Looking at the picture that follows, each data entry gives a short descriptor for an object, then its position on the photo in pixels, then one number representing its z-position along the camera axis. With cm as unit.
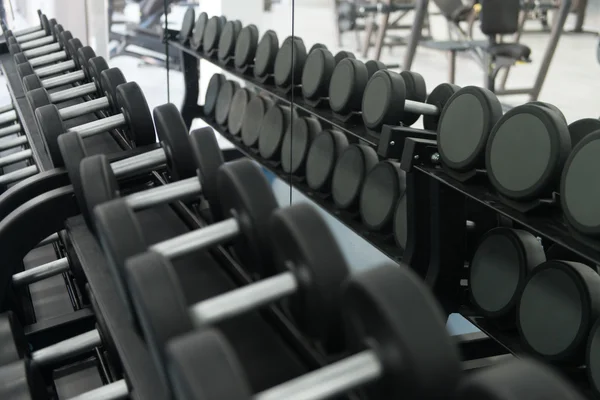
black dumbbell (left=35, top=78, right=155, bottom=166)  108
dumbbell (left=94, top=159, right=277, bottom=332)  64
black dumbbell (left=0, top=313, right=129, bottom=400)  80
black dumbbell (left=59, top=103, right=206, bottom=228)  79
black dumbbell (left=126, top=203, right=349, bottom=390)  53
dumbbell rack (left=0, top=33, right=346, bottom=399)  70
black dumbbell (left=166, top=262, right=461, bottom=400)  44
